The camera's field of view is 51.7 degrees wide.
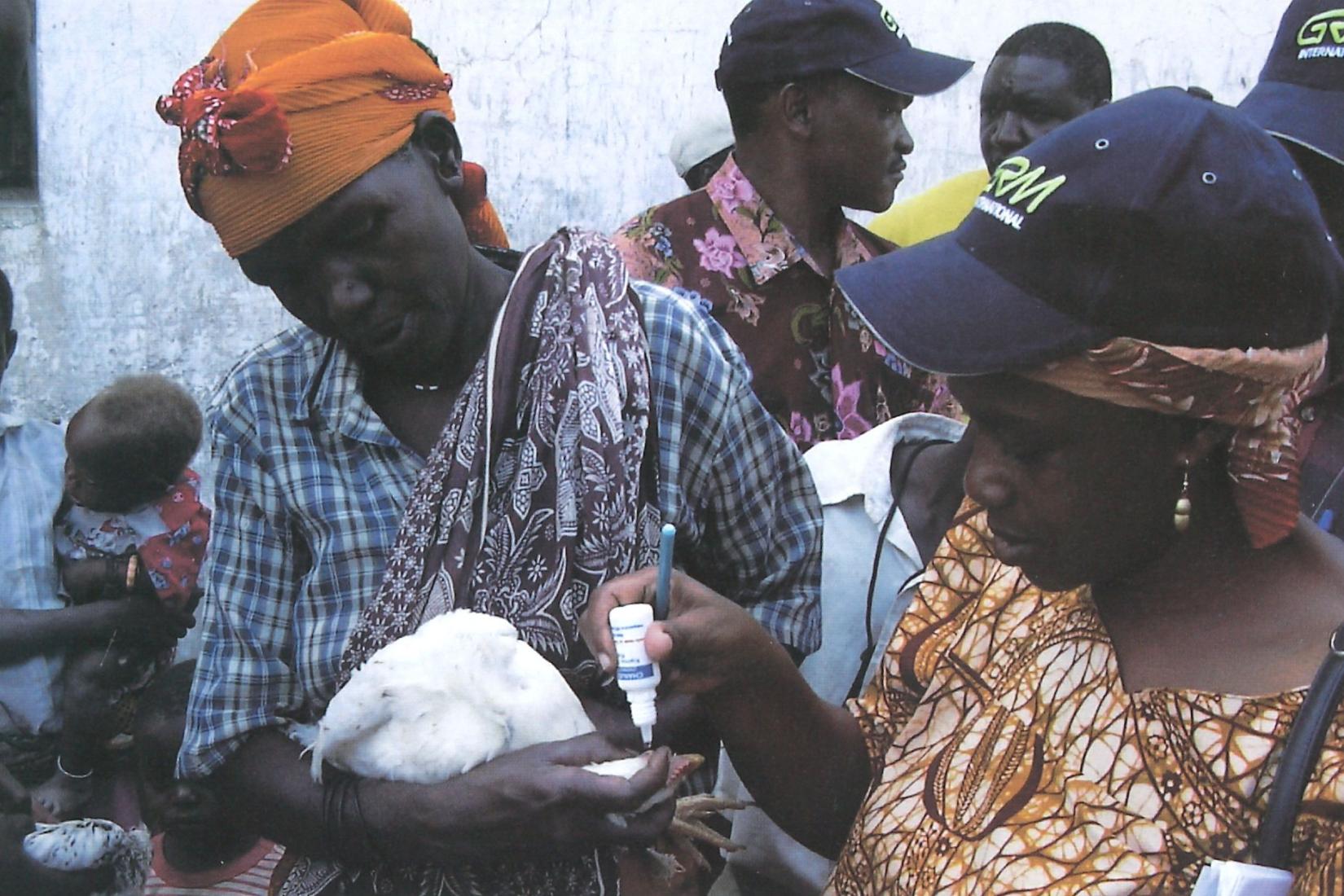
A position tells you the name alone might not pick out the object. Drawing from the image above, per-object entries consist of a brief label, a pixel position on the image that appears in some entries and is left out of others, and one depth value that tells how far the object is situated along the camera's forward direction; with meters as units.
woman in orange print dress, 1.45
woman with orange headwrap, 1.97
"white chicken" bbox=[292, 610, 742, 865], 1.83
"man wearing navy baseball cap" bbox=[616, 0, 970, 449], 3.34
